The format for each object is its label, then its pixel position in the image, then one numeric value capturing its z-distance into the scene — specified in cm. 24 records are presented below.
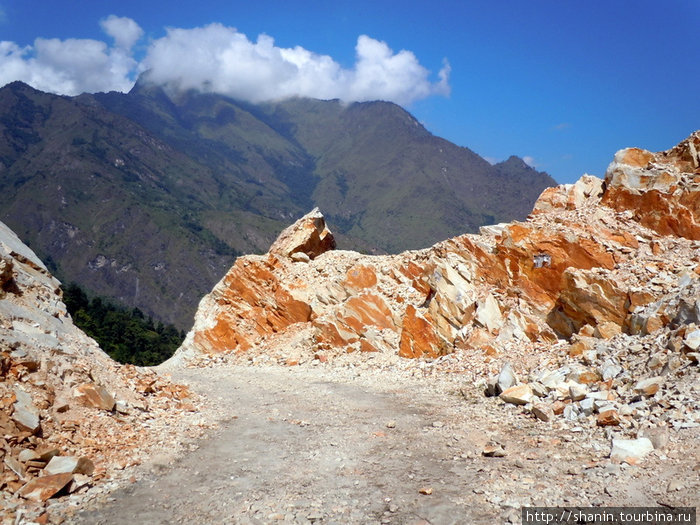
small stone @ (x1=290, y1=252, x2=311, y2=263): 2941
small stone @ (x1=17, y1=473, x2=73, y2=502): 732
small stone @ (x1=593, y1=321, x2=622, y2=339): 1489
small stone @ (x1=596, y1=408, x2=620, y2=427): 930
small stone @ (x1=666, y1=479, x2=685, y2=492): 655
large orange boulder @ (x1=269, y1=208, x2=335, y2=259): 2970
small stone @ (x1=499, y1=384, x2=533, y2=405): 1194
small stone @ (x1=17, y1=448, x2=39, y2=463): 797
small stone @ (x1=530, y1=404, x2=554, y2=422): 1063
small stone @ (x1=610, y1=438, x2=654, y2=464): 777
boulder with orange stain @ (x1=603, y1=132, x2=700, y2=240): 1819
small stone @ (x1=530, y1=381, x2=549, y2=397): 1199
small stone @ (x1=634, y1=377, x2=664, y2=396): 981
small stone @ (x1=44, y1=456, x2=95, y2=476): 804
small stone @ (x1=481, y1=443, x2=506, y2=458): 908
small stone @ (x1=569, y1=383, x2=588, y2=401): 1091
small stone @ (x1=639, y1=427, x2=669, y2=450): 782
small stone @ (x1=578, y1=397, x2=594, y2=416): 1012
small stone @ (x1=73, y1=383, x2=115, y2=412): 1053
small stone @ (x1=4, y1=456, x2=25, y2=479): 762
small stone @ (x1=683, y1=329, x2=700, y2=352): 1024
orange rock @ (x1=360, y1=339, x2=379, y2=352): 2186
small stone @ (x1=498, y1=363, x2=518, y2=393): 1297
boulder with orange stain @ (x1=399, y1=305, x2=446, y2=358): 2008
